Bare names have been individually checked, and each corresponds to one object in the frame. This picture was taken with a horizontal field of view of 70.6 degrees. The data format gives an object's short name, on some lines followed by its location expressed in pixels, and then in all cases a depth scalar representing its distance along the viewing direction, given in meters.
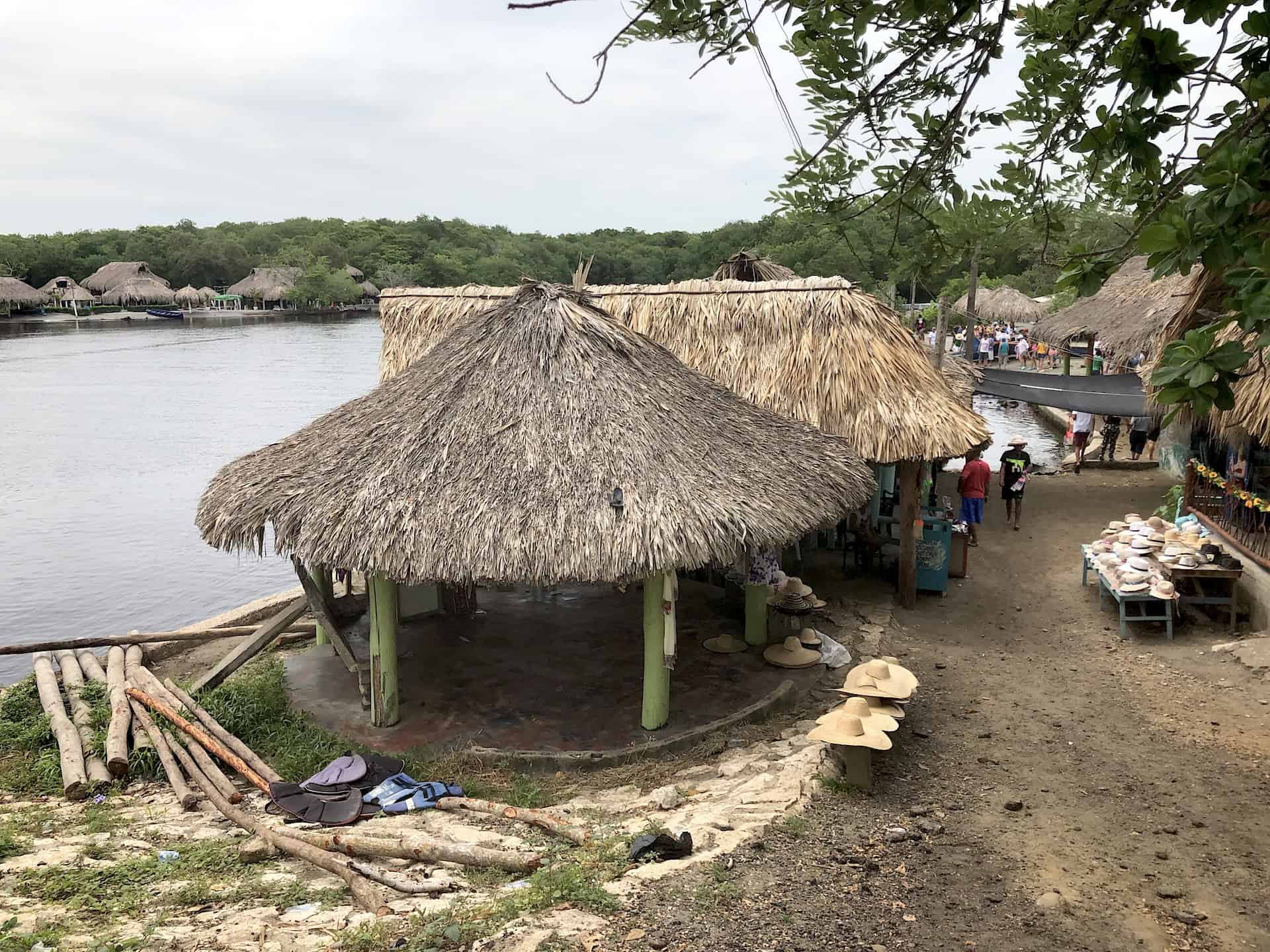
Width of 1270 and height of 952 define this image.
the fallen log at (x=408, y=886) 4.55
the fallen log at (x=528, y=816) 5.25
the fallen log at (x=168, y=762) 6.24
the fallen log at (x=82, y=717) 6.80
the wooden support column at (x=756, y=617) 8.66
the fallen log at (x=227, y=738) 6.48
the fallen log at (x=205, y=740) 6.40
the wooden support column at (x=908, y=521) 9.69
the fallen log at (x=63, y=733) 6.65
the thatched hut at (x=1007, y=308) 33.78
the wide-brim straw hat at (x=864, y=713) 5.82
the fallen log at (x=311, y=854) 4.39
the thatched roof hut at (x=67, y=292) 66.19
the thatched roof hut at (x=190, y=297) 70.12
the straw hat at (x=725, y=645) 8.47
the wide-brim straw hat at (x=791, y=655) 8.09
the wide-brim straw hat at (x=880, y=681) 6.10
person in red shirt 11.70
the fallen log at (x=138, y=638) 9.41
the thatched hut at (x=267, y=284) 72.69
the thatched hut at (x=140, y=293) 66.69
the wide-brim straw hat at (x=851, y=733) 5.66
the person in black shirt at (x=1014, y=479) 12.52
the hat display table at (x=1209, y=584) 8.48
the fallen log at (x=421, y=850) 4.85
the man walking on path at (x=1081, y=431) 16.59
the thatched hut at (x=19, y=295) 60.69
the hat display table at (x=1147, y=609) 8.56
